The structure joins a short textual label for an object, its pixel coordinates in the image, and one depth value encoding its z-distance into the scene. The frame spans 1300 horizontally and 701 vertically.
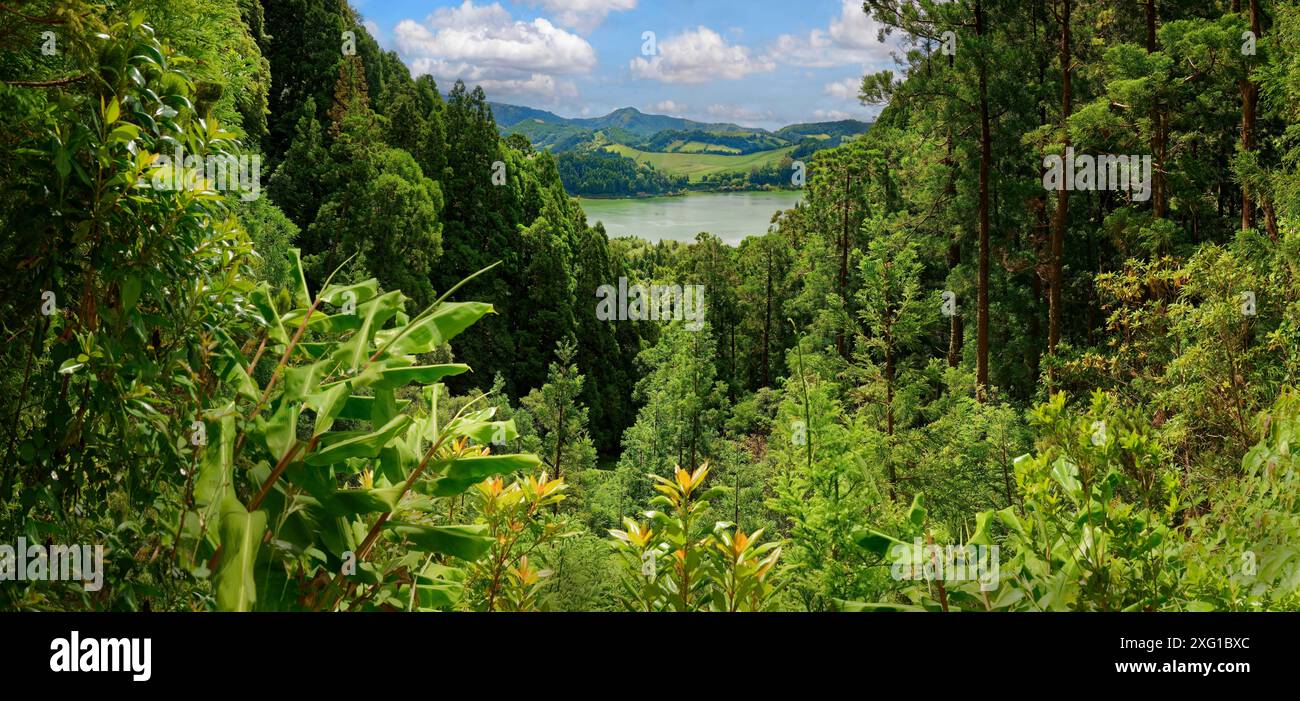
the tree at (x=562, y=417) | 17.28
